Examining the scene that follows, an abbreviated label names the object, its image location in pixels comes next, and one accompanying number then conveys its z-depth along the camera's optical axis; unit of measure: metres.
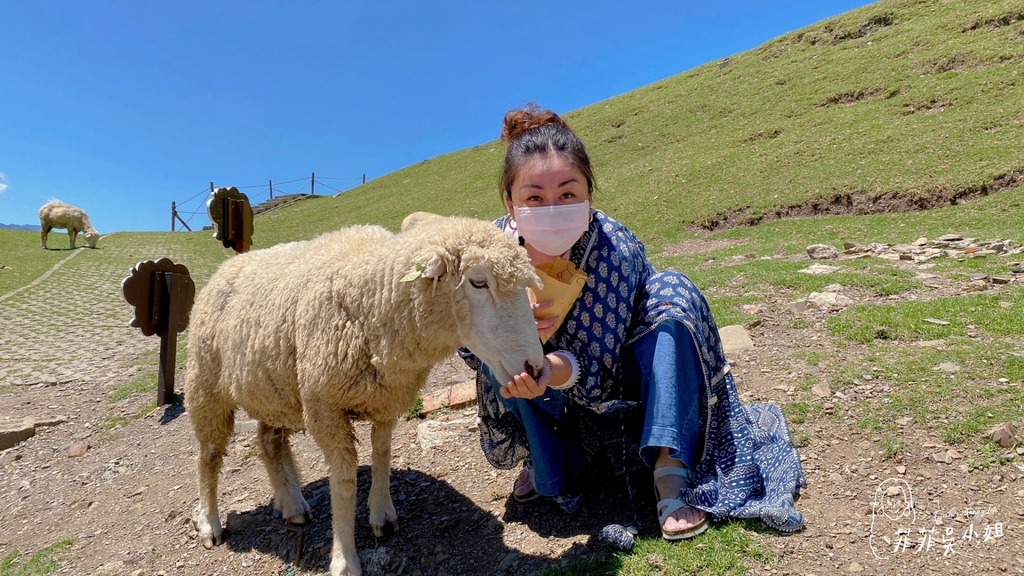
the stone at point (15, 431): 5.84
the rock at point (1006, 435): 2.80
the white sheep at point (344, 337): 2.44
